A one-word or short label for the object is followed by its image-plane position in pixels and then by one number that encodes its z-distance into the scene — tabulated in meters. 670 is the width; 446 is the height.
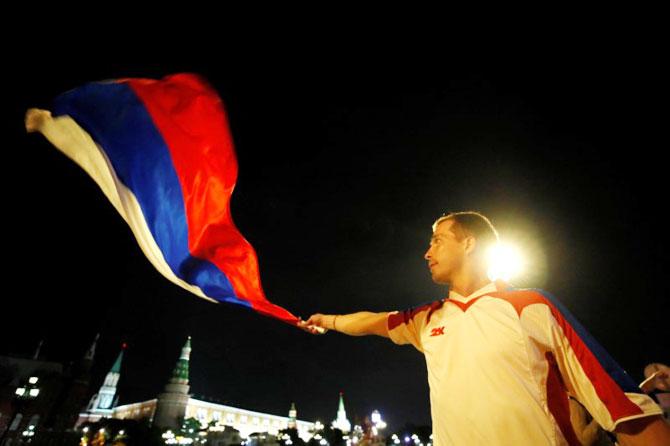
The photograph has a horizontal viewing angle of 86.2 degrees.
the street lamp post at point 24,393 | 21.12
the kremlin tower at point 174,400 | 85.44
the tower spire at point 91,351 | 85.06
